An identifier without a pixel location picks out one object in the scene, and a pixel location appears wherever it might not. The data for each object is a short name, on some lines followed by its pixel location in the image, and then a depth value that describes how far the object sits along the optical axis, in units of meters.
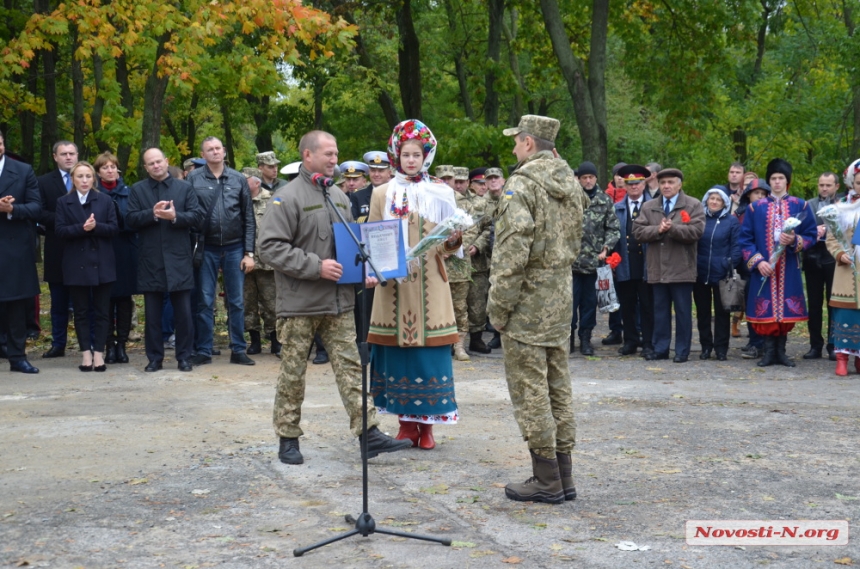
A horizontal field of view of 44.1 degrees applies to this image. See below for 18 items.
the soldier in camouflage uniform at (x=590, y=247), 12.62
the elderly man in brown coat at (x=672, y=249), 12.11
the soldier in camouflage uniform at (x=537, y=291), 6.19
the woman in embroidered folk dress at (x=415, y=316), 7.70
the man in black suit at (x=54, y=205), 11.56
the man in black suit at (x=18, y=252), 10.73
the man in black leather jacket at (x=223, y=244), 11.45
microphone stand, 5.42
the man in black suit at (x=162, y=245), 10.83
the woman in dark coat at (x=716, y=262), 12.43
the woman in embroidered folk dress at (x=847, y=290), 11.23
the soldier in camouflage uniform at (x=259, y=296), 12.20
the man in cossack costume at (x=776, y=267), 11.89
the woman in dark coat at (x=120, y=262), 11.61
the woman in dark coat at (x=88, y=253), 10.88
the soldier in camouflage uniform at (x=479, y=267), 12.70
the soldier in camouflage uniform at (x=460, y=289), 12.12
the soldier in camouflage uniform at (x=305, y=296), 7.12
